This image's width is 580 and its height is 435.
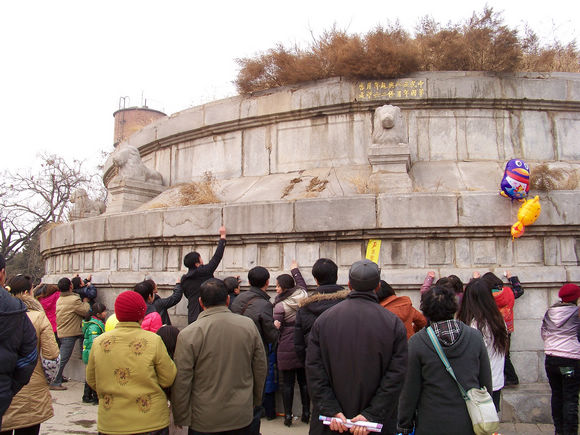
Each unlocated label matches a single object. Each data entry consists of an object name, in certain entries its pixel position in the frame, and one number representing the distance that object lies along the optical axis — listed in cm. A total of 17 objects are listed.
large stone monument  654
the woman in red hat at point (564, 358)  480
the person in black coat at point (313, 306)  405
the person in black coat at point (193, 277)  618
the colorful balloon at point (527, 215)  626
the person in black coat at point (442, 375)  304
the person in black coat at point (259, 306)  489
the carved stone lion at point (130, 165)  934
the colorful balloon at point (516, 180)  640
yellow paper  671
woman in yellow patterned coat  327
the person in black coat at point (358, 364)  296
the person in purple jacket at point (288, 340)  544
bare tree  2661
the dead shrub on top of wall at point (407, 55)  848
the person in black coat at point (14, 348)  312
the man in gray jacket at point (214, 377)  338
